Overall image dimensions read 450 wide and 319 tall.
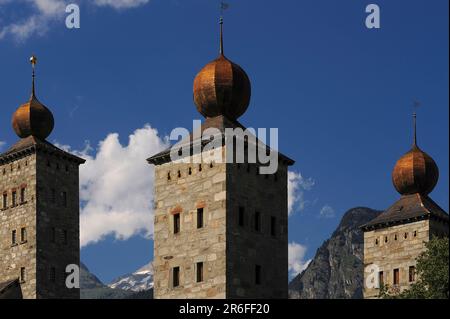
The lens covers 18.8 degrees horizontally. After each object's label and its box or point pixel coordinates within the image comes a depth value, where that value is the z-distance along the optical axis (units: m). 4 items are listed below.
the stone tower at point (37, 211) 74.75
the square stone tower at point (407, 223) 79.50
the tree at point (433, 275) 55.25
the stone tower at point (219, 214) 57.16
